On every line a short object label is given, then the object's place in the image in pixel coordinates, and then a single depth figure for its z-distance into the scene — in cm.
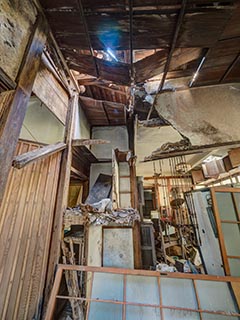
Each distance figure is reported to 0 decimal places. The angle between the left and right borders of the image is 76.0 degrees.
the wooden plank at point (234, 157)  366
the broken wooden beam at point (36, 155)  172
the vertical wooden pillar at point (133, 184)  400
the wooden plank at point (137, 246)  338
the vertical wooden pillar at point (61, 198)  227
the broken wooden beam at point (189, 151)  253
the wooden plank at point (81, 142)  301
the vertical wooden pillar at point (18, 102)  135
